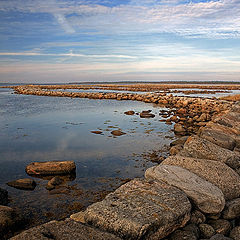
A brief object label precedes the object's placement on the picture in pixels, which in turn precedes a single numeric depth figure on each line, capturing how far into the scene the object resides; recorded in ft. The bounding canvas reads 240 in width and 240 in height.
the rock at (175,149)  35.57
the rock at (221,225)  16.79
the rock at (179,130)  53.96
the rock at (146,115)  77.51
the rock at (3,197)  22.53
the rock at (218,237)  14.56
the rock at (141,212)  13.97
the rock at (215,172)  20.71
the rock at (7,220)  17.24
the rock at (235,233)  15.70
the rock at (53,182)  26.12
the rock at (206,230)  16.17
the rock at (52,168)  29.71
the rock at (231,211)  18.30
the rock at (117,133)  52.09
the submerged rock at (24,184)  25.97
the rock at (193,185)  17.83
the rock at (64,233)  12.48
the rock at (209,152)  24.70
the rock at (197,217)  17.20
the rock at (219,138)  30.13
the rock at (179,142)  41.28
